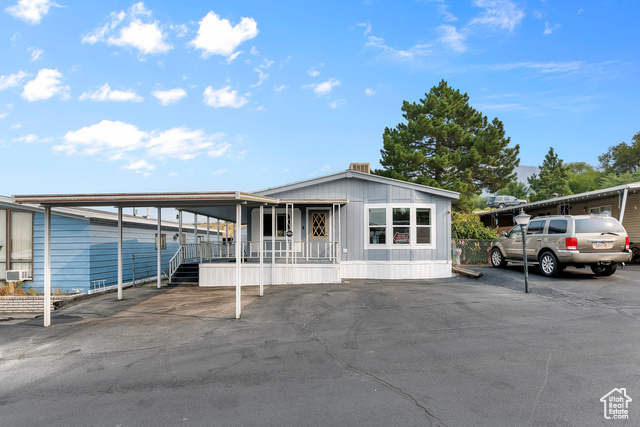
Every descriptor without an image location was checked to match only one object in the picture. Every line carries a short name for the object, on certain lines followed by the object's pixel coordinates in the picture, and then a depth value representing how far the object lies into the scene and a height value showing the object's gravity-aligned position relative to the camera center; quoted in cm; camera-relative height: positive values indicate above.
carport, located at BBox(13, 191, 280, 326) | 815 +58
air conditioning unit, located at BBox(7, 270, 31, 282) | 1223 -141
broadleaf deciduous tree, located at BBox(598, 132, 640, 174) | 4828 +828
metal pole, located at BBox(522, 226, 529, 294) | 1073 -138
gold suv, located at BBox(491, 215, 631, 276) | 1153 -60
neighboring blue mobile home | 1298 -53
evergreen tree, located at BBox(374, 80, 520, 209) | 2808 +564
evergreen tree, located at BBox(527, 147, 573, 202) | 4250 +490
